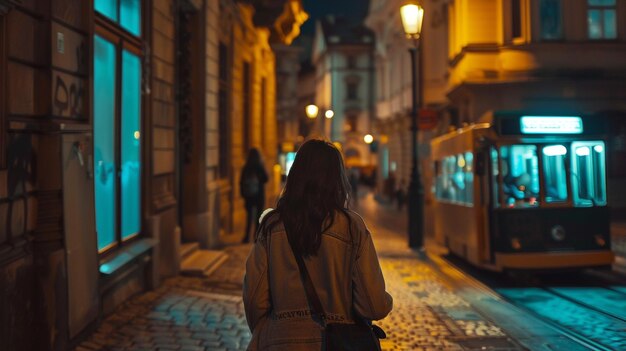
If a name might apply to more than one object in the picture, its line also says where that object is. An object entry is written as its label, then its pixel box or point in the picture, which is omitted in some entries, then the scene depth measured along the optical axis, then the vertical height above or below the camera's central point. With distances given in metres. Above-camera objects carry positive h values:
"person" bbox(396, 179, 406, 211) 29.98 -0.46
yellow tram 10.71 -0.11
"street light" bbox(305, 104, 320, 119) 30.17 +3.41
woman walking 3.01 -0.36
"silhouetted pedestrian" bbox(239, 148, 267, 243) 14.42 +0.11
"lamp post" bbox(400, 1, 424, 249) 15.05 -0.18
